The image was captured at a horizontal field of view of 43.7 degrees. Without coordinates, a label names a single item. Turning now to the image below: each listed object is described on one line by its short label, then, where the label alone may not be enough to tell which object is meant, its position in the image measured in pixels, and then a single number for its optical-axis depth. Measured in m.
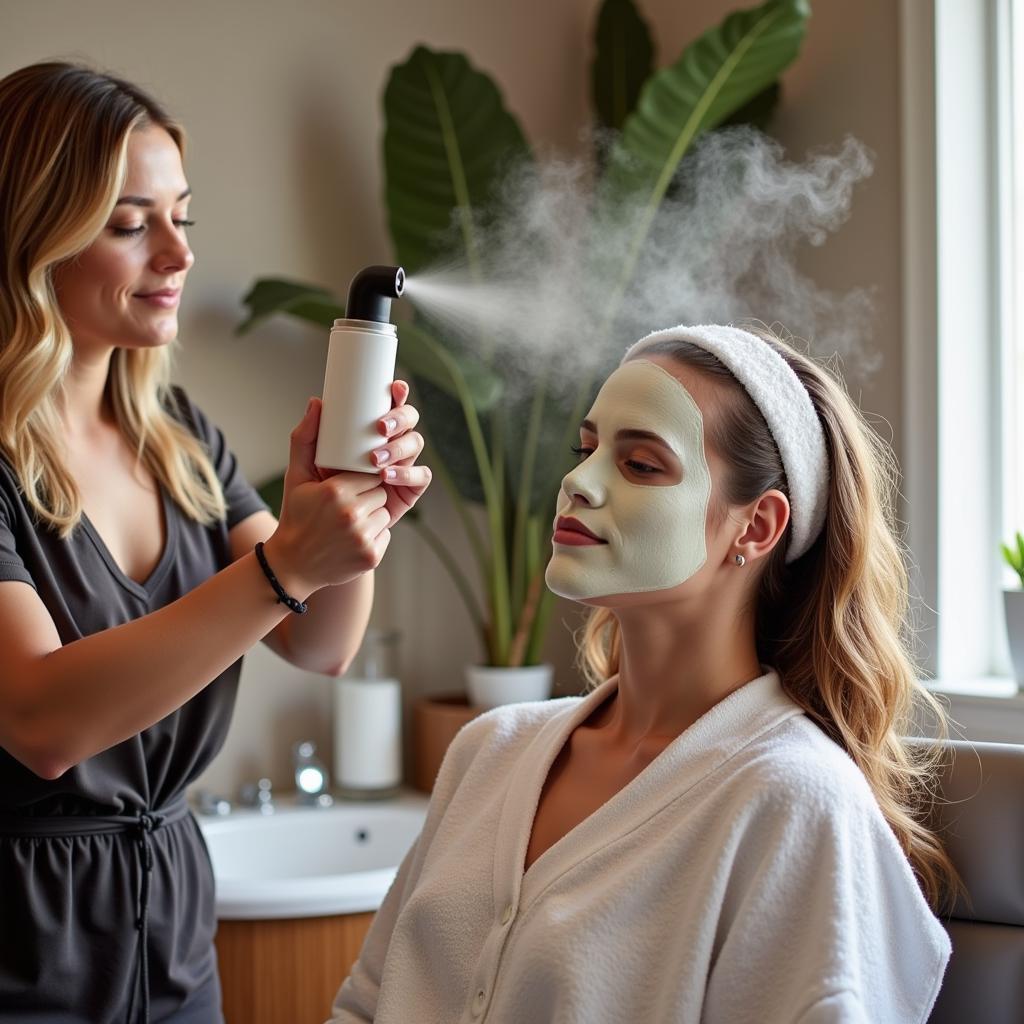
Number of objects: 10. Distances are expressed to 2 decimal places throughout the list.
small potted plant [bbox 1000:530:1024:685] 2.03
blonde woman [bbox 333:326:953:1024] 1.12
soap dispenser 2.60
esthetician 1.39
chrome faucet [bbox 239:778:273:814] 2.52
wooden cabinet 2.06
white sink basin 2.42
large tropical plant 2.35
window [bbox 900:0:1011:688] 2.20
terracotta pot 2.59
